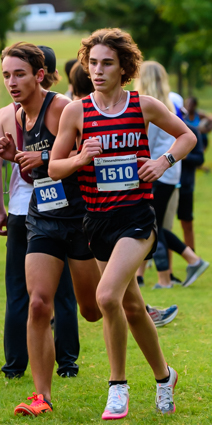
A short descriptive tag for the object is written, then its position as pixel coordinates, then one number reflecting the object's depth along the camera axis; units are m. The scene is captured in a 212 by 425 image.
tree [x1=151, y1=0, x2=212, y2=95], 44.06
